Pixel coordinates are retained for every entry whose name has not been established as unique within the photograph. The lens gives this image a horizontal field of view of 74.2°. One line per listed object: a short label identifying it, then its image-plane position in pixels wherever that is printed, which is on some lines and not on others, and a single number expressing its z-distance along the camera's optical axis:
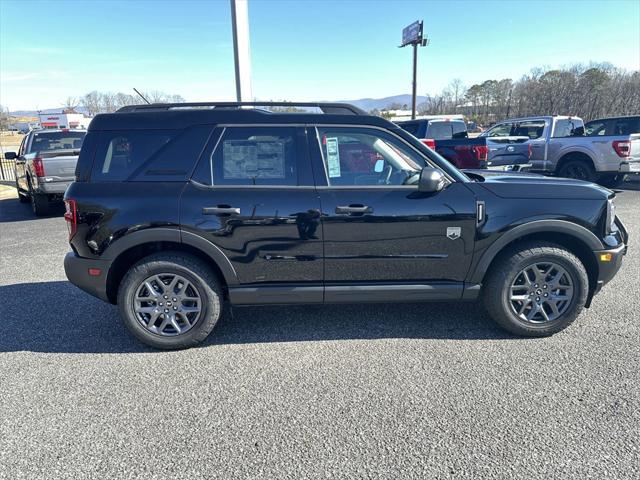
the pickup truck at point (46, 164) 8.70
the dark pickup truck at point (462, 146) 9.96
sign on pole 30.58
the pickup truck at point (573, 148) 9.98
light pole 9.25
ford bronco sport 3.29
